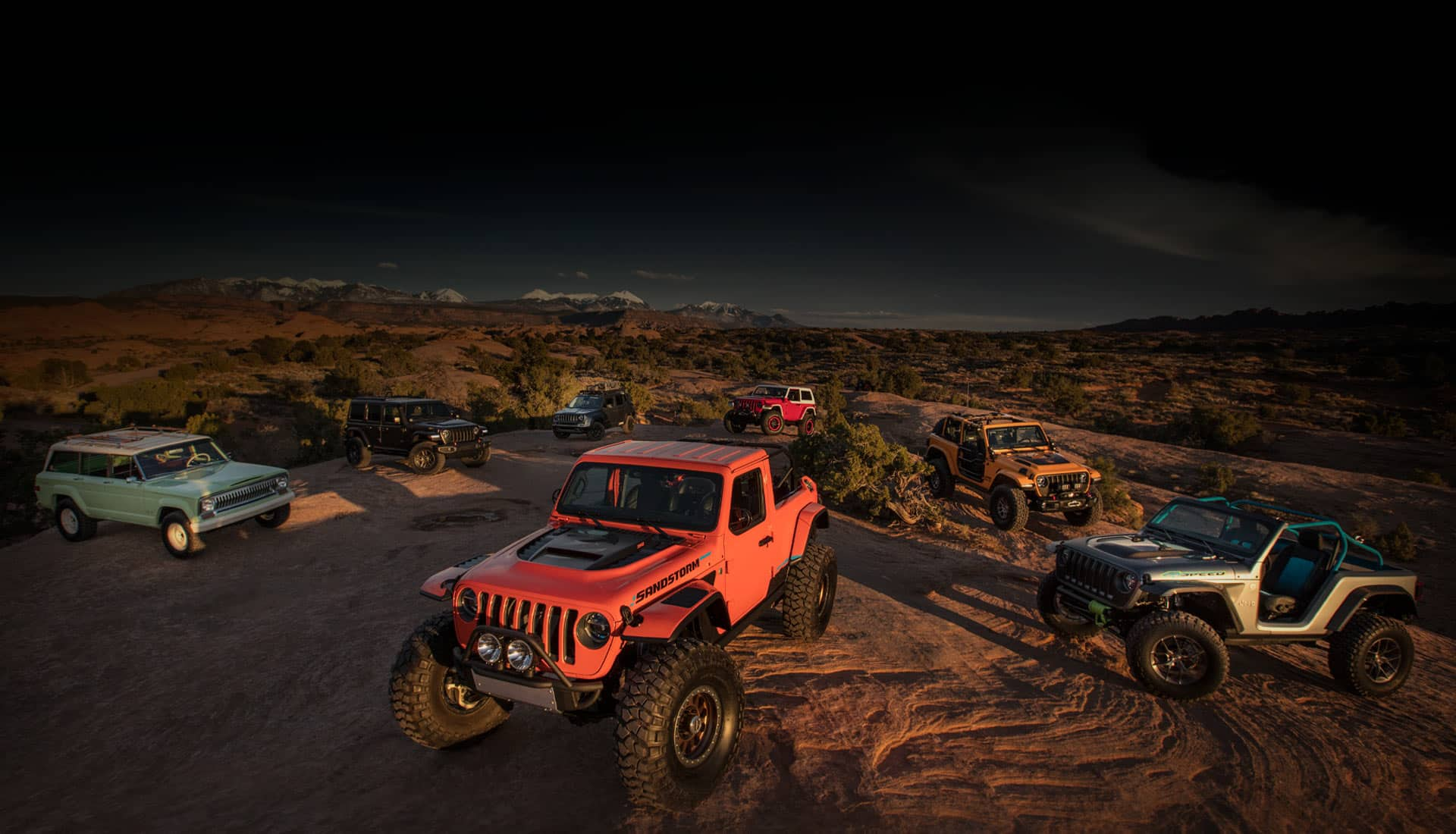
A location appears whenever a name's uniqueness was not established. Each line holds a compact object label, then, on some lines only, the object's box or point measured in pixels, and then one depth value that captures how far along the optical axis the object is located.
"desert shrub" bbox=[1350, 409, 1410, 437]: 23.86
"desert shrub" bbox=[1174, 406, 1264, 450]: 22.41
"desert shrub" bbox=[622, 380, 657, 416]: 26.75
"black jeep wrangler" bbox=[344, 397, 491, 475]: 14.23
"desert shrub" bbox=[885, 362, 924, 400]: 34.38
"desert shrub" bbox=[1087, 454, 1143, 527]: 13.48
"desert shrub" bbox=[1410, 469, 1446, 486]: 16.78
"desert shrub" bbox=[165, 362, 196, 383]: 27.70
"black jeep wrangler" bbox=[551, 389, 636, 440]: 19.62
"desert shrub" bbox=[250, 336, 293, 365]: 37.62
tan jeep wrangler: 11.28
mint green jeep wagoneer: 8.78
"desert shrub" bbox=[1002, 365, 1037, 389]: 35.25
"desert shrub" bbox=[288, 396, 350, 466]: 18.53
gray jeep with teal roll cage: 5.52
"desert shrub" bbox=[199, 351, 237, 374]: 32.28
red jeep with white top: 20.41
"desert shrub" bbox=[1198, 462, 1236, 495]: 16.31
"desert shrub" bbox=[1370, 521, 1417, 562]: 12.27
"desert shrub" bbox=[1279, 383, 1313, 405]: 30.02
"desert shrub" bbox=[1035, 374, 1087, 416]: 28.67
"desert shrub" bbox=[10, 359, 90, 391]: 27.15
